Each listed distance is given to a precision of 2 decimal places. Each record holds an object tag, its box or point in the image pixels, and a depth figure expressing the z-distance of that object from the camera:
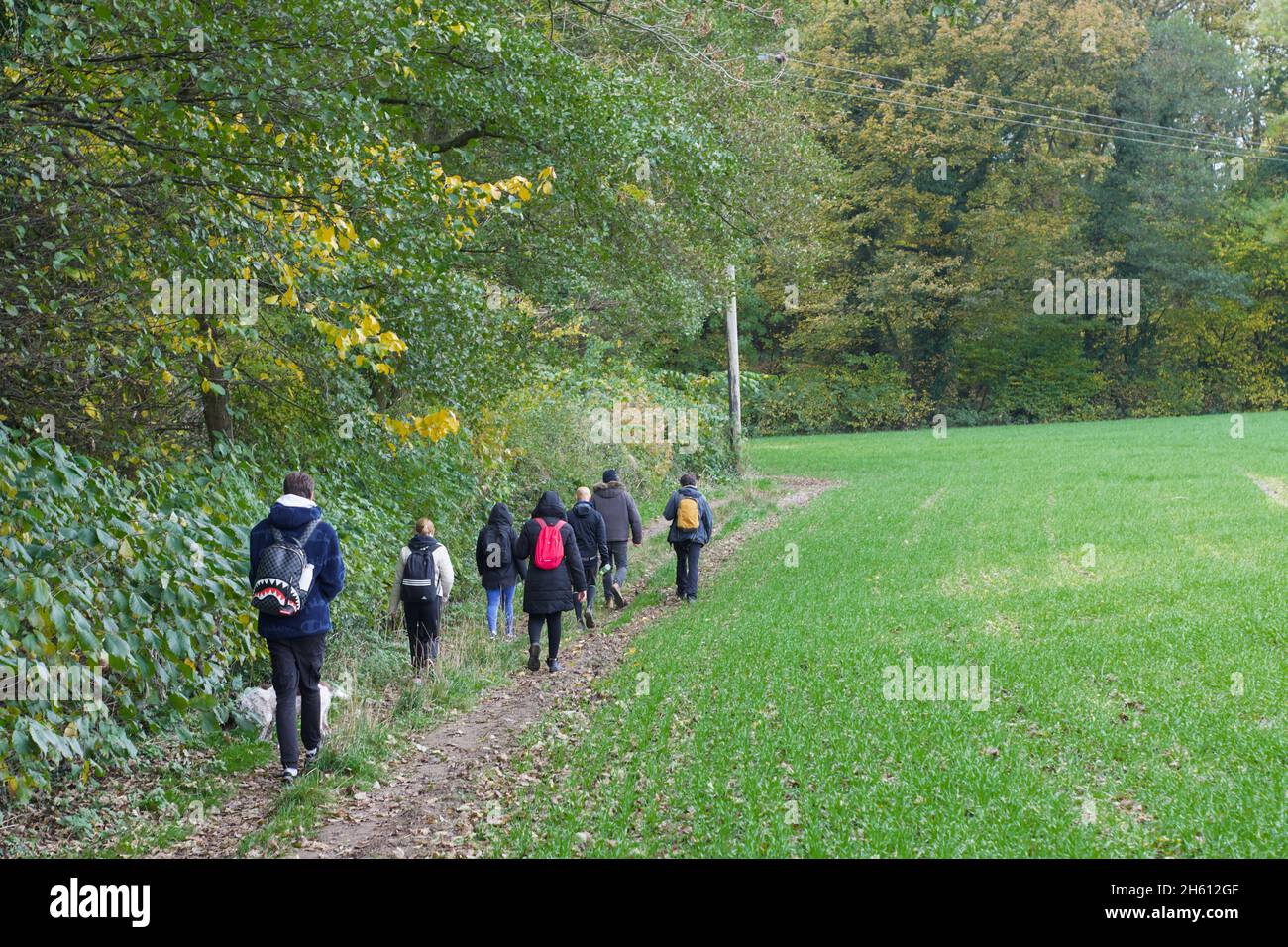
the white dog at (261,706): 9.55
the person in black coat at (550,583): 11.91
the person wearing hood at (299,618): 7.95
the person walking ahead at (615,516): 15.80
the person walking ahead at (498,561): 13.76
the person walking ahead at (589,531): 14.89
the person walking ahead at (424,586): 11.67
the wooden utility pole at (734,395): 29.35
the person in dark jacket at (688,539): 15.34
